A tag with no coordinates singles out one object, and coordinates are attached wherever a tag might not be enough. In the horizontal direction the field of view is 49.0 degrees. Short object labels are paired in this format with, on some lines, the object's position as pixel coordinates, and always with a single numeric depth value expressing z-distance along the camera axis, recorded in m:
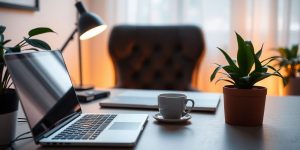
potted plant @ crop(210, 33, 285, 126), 0.93
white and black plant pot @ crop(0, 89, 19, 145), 0.78
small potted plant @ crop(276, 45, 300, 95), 2.15
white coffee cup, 0.99
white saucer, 0.99
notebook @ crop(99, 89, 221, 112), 1.20
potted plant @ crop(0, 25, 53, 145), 0.78
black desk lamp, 1.42
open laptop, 0.76
